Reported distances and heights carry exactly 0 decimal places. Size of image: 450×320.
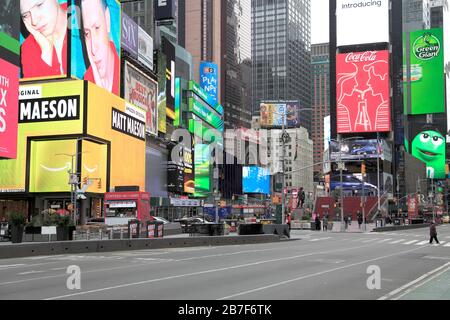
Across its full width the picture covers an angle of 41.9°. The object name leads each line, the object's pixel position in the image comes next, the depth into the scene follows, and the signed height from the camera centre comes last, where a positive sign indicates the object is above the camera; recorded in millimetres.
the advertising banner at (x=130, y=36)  98750 +28283
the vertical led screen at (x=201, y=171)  149875 +7610
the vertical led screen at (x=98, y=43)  80875 +22894
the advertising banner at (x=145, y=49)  105688 +27833
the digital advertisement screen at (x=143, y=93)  98500 +18915
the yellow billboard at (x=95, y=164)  74250 +4731
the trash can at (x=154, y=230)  35781 -1790
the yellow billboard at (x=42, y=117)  74000 +10671
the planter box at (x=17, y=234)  31406 -1794
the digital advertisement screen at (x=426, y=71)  173250 +38369
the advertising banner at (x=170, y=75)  123000 +26429
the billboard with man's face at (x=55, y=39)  79312 +21995
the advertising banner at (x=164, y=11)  120812 +39079
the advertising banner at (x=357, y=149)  141250 +12614
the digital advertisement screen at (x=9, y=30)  56625 +17101
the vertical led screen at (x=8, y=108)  52969 +8484
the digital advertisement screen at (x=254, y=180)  194250 +6832
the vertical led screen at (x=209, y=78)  172625 +36131
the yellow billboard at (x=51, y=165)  73688 +4459
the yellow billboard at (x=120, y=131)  76875 +9789
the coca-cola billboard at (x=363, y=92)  145375 +27073
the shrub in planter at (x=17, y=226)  31391 -1368
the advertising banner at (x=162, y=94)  116750 +21497
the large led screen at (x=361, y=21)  144375 +44670
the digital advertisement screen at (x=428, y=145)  189625 +18325
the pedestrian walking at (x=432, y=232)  37972 -2019
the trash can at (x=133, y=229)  34031 -1658
